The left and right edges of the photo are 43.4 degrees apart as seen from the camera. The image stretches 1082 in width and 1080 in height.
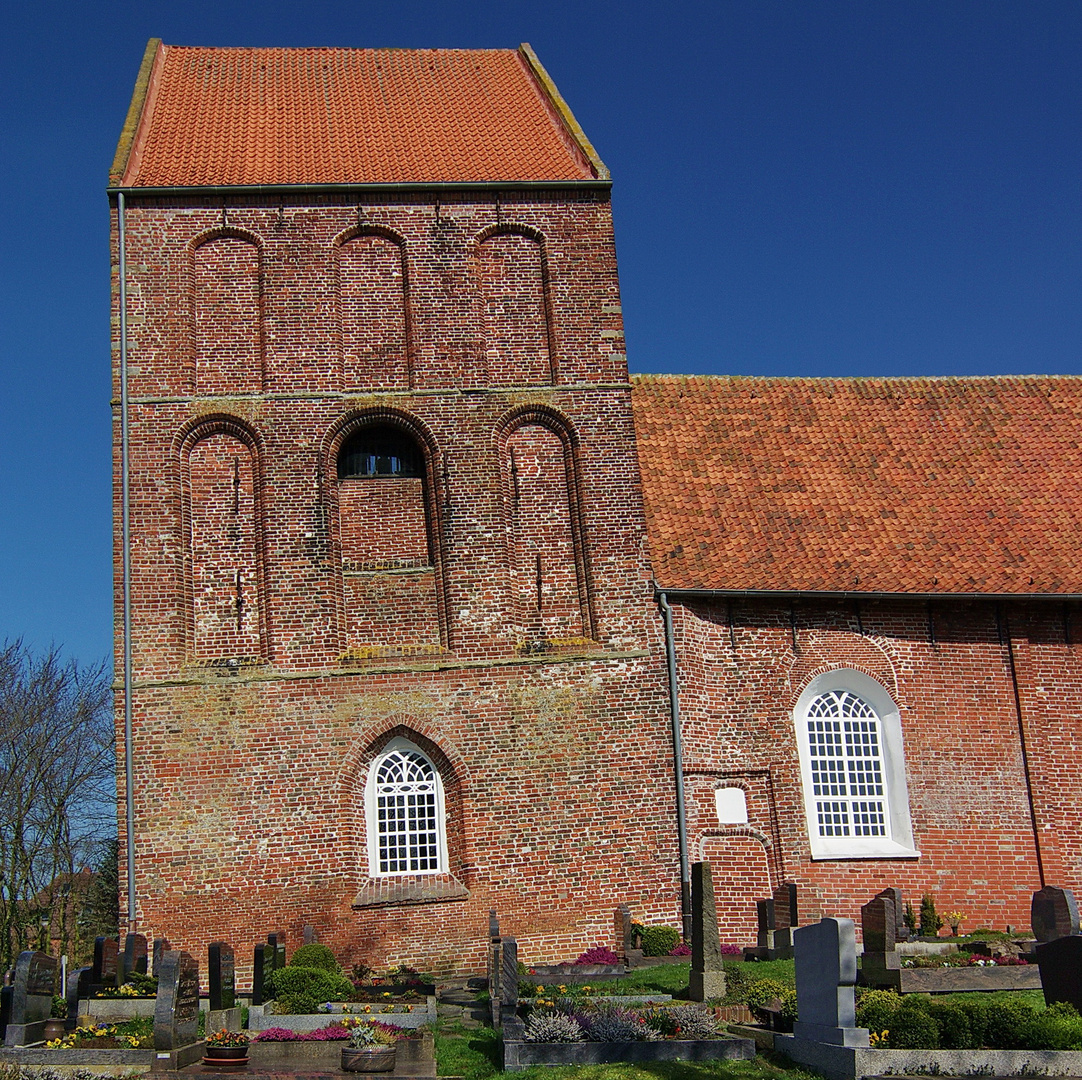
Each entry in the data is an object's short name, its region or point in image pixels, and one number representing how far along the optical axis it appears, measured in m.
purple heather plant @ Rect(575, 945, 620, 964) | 17.95
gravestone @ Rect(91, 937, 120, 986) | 16.17
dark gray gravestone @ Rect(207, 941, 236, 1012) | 14.85
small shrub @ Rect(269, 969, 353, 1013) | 14.75
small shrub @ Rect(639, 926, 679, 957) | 18.19
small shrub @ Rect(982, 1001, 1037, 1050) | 11.14
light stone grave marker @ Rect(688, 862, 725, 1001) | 14.71
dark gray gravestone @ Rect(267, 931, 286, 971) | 16.94
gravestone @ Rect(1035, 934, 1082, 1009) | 11.86
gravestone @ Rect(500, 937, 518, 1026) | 14.14
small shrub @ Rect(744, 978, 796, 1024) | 12.95
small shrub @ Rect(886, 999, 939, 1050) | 11.19
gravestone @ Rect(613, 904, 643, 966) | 18.16
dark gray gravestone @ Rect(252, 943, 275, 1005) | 15.30
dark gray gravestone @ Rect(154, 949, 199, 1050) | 13.21
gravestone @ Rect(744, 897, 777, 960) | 17.95
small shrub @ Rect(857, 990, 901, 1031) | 11.52
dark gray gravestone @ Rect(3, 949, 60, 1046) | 13.45
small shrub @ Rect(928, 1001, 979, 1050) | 11.19
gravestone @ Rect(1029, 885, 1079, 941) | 16.45
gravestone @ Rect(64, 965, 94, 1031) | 14.53
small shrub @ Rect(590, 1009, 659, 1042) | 12.68
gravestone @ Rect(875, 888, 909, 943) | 16.32
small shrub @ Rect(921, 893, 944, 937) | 19.16
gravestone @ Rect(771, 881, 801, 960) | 17.67
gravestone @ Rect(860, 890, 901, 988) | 13.90
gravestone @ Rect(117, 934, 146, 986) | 16.80
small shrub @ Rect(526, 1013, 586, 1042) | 12.80
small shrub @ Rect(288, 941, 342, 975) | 17.03
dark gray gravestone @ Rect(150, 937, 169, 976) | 16.78
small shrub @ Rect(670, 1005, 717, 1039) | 12.83
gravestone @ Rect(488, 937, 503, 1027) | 14.71
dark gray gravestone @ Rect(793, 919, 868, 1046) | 11.42
